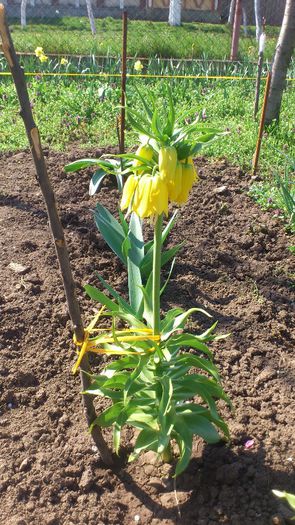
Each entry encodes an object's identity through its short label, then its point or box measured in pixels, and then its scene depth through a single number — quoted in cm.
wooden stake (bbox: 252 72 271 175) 427
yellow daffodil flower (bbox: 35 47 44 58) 636
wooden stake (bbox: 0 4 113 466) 148
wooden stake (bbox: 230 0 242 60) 856
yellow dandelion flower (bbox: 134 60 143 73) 649
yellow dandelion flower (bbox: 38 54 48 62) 641
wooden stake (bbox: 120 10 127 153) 383
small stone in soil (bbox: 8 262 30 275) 323
